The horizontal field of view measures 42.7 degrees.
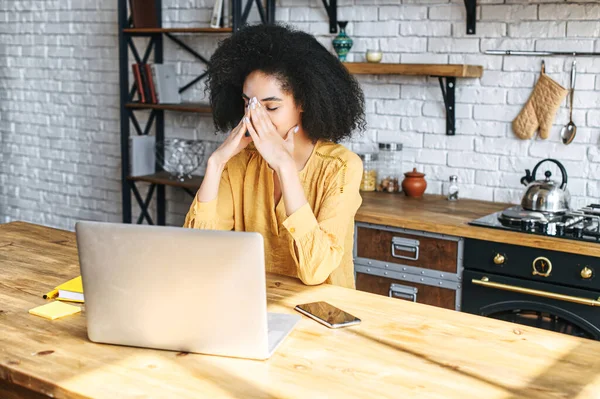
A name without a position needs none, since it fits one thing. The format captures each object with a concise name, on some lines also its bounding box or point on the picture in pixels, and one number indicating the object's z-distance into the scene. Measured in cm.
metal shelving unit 417
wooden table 144
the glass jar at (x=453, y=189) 367
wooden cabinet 312
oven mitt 338
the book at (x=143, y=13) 439
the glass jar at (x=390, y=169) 384
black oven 279
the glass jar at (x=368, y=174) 384
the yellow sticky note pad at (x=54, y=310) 186
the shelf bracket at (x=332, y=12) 394
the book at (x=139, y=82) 439
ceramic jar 367
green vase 382
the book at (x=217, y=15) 407
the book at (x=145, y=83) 441
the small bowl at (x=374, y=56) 374
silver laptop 154
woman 238
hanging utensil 335
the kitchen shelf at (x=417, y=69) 343
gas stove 288
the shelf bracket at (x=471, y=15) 350
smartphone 180
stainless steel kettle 309
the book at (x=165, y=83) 436
